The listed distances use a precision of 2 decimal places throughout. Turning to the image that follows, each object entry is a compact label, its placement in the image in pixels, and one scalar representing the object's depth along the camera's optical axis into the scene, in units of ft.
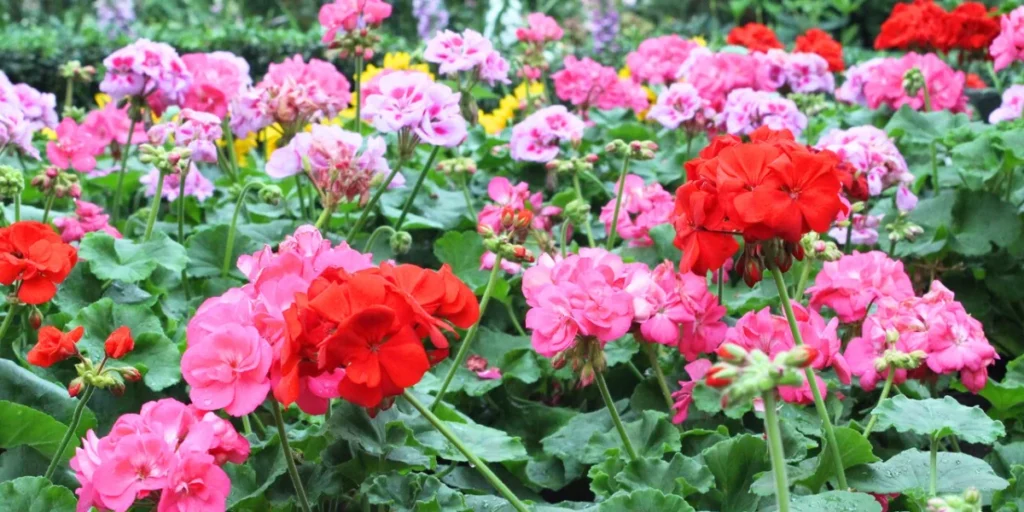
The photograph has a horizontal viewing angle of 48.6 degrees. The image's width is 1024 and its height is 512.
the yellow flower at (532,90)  13.89
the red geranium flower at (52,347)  5.15
